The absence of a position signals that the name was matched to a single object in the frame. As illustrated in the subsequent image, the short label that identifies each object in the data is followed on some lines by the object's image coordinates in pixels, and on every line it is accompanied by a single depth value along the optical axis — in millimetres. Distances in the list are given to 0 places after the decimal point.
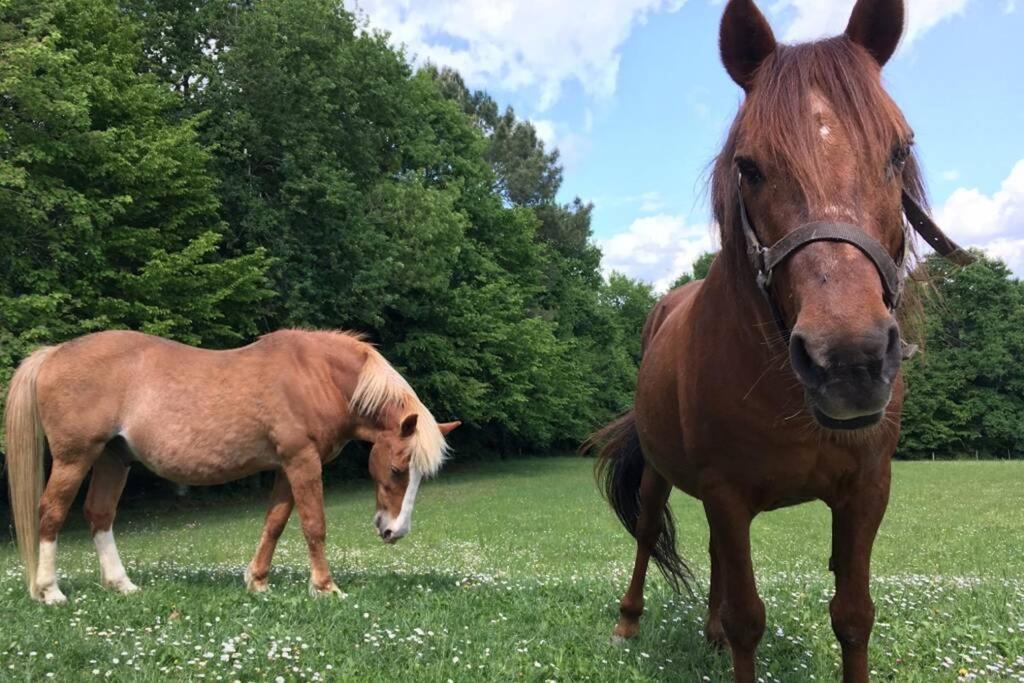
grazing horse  5398
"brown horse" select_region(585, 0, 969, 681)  1895
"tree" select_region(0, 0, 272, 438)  13578
